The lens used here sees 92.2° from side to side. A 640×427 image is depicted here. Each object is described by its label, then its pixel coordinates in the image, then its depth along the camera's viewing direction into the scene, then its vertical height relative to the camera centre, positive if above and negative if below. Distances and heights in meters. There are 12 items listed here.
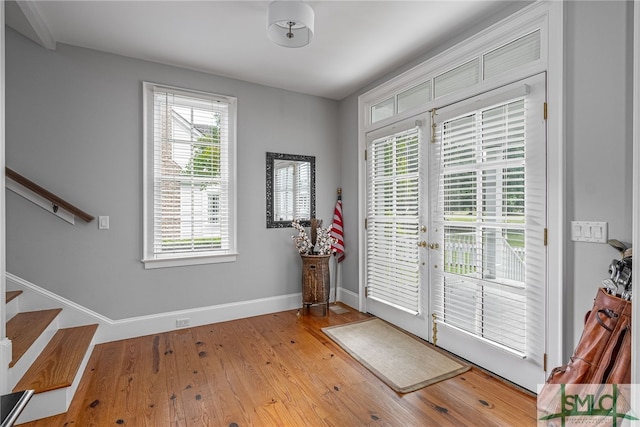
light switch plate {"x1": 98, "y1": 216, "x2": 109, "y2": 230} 2.92 -0.09
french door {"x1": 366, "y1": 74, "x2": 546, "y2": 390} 2.11 -0.14
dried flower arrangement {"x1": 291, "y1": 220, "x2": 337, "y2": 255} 3.74 -0.35
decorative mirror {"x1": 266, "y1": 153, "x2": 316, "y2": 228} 3.78 +0.29
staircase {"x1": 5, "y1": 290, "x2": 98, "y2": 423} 1.90 -1.06
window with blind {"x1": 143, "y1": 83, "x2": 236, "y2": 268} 3.16 +0.38
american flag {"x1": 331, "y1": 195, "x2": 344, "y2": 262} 4.00 -0.27
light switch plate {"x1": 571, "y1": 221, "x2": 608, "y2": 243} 1.77 -0.12
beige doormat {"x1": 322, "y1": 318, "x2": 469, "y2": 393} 2.32 -1.24
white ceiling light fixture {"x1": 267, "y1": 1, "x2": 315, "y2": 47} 2.12 +1.38
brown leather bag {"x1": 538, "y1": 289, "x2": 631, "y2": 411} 1.46 -0.68
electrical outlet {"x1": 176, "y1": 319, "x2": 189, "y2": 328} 3.26 -1.18
